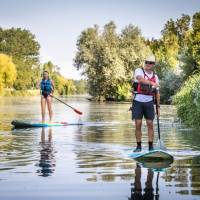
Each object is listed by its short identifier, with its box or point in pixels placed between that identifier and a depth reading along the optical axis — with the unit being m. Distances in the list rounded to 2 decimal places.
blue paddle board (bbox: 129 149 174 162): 11.85
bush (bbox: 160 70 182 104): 57.62
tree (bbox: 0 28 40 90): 150.38
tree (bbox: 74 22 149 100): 76.62
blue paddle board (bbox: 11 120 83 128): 22.36
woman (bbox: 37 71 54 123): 23.97
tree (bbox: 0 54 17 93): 117.31
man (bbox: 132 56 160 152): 12.82
